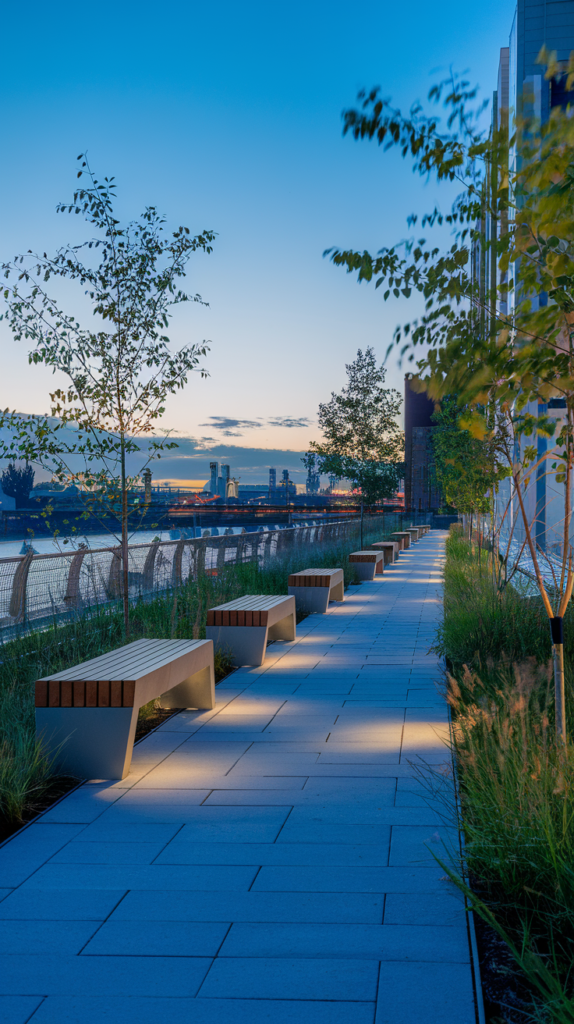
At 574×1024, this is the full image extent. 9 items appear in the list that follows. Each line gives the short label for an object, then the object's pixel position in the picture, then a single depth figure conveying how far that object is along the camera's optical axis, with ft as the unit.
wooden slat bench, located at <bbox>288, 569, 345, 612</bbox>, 39.73
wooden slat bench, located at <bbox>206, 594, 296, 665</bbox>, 26.25
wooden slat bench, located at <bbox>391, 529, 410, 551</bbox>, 89.97
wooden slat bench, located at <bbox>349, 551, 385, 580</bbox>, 56.18
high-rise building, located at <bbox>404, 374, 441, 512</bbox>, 356.59
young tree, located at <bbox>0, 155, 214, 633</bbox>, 25.31
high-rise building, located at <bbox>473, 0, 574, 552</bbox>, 92.32
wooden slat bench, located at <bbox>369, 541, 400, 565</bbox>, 69.87
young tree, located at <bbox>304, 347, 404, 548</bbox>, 88.63
